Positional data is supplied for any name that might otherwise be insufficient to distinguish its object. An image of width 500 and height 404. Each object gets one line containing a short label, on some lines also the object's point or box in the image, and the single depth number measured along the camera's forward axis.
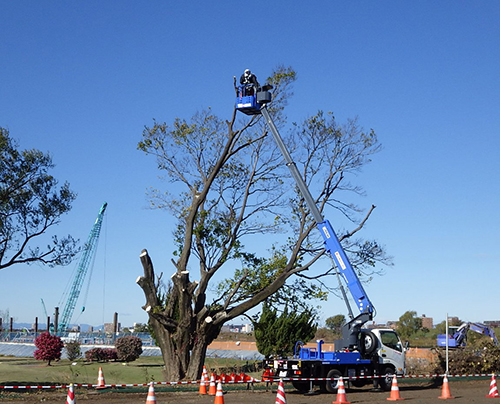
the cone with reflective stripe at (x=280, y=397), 14.99
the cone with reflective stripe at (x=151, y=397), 14.12
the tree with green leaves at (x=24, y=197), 23.02
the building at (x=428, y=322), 93.62
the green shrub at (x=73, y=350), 49.00
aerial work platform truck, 21.77
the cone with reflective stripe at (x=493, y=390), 20.89
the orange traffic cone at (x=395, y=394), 19.52
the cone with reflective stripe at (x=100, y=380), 23.05
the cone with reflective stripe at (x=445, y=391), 20.69
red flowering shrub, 44.91
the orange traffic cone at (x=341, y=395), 17.86
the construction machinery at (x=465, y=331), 44.75
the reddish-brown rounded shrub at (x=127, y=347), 46.69
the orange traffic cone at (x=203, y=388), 21.05
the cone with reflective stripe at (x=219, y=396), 16.02
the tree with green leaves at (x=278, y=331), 34.94
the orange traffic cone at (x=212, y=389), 19.87
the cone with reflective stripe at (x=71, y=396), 12.65
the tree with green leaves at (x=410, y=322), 83.82
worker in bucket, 24.23
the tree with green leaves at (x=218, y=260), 26.83
